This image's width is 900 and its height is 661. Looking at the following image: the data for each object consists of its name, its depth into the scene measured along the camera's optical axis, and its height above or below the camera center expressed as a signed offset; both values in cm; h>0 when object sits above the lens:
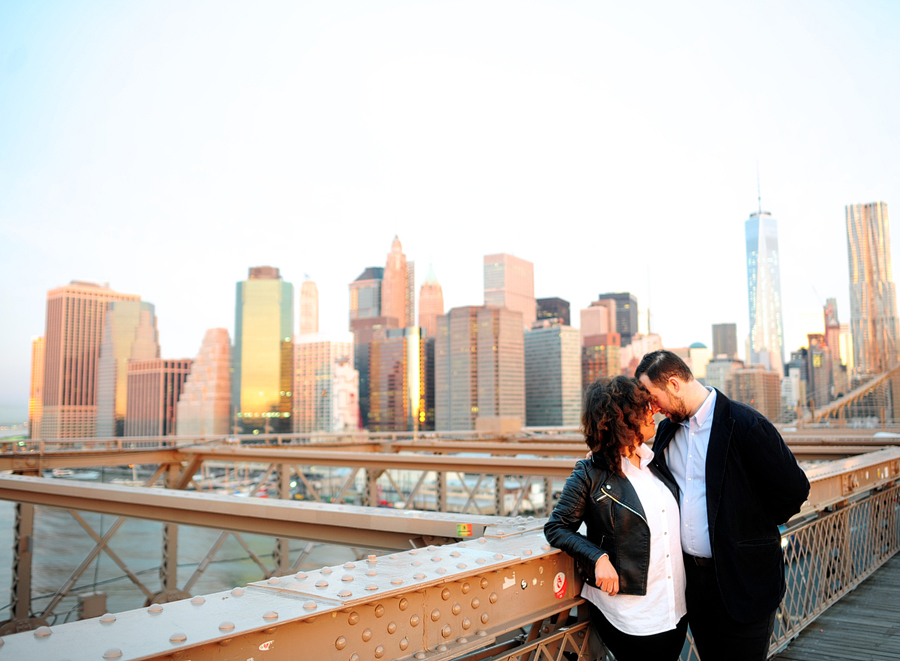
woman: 253 -58
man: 265 -53
